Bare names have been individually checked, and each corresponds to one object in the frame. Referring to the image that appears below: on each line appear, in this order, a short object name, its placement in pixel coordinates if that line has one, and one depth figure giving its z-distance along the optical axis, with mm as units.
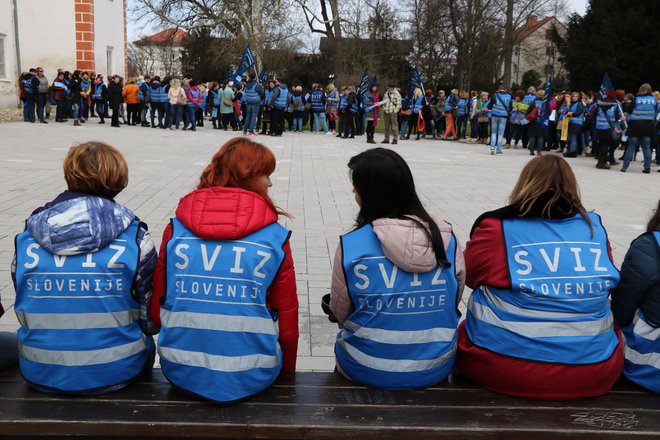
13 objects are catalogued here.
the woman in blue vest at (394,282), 2920
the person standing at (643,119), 15188
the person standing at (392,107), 21414
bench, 2691
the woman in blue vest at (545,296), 2957
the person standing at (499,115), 19391
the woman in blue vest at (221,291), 2783
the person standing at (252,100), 22734
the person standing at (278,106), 23391
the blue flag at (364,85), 23728
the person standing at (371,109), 22203
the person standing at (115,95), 24172
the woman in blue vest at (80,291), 2824
